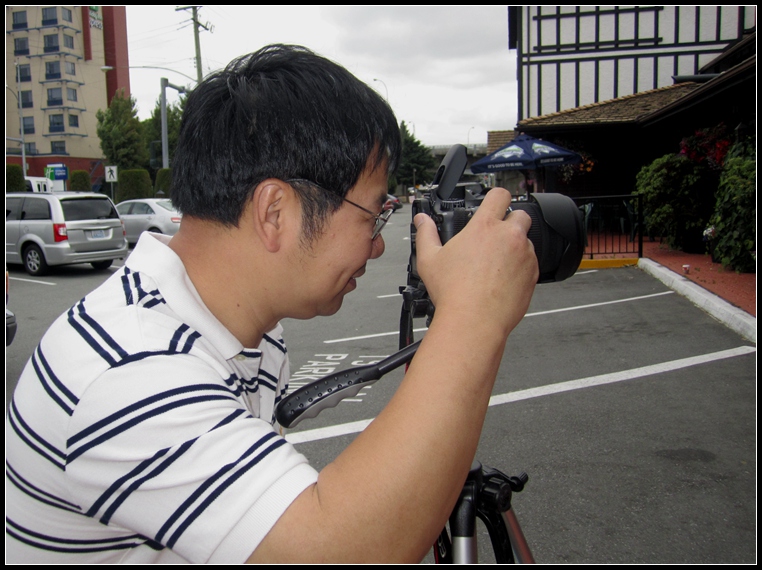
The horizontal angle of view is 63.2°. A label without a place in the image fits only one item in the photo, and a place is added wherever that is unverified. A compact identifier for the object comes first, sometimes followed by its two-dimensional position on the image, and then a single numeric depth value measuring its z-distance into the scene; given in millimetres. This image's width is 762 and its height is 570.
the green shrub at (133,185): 26172
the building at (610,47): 15852
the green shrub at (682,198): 10586
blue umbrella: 13406
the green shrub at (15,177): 24316
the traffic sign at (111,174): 24078
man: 809
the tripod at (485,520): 1285
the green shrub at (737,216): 7234
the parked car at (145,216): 16188
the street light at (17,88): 50172
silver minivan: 11883
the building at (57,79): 53188
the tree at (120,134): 45875
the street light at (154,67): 21762
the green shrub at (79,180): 33156
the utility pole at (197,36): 25234
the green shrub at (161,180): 25022
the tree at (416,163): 69688
